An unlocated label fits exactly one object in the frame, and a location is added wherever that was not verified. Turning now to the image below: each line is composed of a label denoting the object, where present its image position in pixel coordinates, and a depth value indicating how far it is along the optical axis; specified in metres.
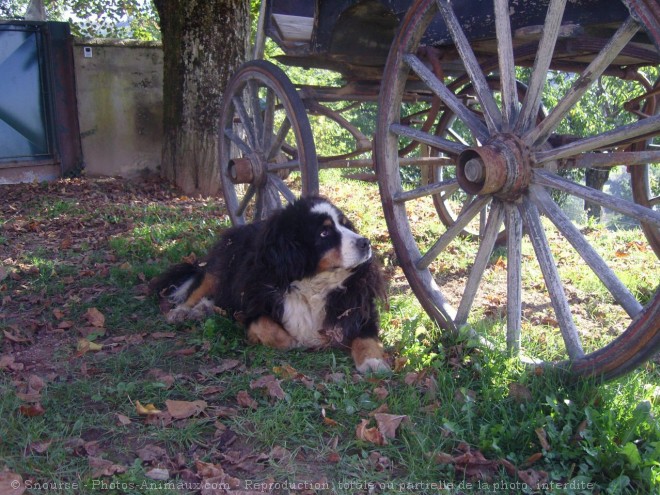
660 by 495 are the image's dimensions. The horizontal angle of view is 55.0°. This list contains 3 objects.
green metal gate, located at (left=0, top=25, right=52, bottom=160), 9.11
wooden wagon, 2.82
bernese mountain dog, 3.55
